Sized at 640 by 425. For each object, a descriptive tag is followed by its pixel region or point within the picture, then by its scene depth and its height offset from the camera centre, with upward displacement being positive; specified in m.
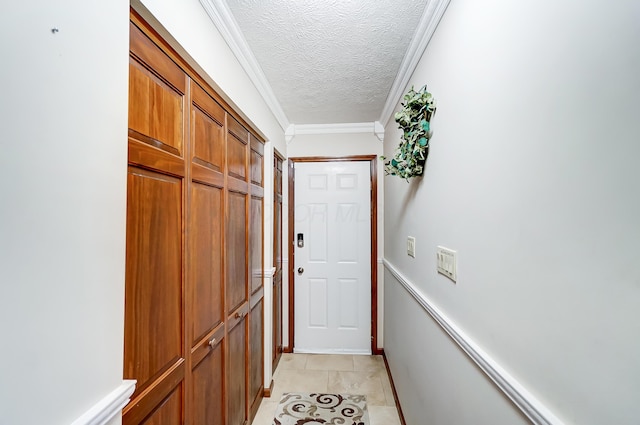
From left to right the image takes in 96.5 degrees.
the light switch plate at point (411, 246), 1.70 -0.16
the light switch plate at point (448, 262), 1.10 -0.17
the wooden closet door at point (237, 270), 1.57 -0.29
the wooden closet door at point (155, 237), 0.82 -0.05
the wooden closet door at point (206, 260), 1.17 -0.17
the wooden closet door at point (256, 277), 1.98 -0.41
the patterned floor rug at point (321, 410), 2.01 -1.40
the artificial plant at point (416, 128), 1.38 +0.47
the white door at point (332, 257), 3.05 -0.39
